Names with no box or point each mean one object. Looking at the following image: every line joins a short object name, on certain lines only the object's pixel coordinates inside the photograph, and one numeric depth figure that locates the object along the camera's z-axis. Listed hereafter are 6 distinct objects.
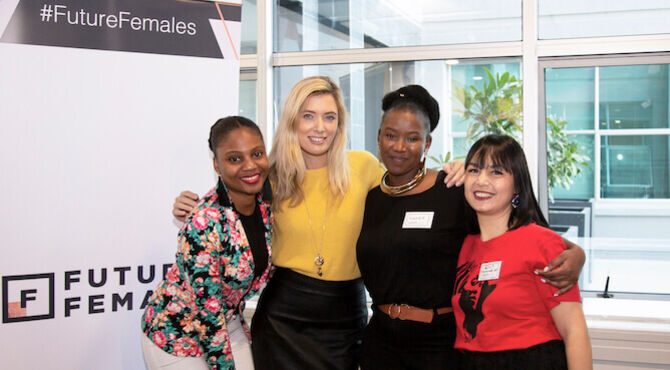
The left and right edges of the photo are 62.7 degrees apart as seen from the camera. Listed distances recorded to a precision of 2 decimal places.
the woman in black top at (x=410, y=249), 1.82
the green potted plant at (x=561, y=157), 3.68
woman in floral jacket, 1.80
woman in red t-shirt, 1.57
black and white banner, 2.33
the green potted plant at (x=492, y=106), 3.69
